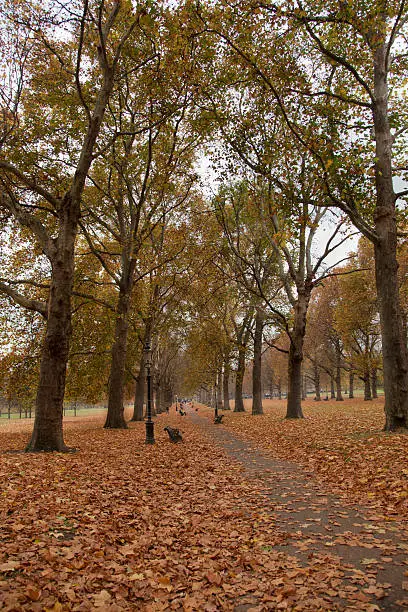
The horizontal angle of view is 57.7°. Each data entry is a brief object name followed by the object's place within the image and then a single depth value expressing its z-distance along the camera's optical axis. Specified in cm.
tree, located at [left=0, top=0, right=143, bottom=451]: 1015
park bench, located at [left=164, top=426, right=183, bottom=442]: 1381
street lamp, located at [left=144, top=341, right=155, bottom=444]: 1280
